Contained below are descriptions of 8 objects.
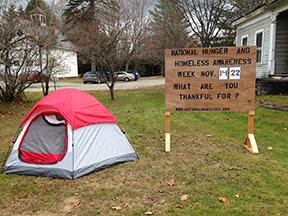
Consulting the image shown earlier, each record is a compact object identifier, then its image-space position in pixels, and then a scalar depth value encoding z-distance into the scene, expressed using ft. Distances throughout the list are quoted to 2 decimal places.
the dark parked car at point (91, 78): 83.65
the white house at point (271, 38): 38.50
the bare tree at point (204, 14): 55.88
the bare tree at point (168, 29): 43.93
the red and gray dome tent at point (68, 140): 13.29
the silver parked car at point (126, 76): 97.55
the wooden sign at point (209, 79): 16.66
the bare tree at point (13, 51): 29.60
